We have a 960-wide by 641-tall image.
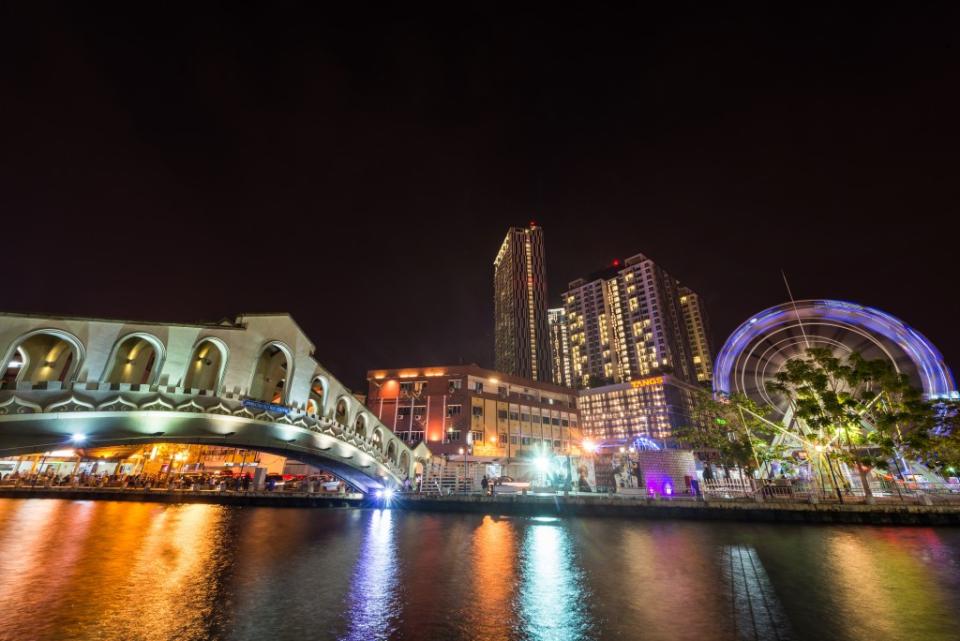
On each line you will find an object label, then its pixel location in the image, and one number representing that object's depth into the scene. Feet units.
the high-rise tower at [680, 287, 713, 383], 595.47
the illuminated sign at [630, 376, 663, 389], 425.40
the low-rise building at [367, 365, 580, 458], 257.34
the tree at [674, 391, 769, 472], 130.33
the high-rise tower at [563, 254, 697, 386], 496.23
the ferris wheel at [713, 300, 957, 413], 116.26
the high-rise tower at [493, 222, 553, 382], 536.42
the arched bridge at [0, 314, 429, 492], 52.95
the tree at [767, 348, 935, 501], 92.53
